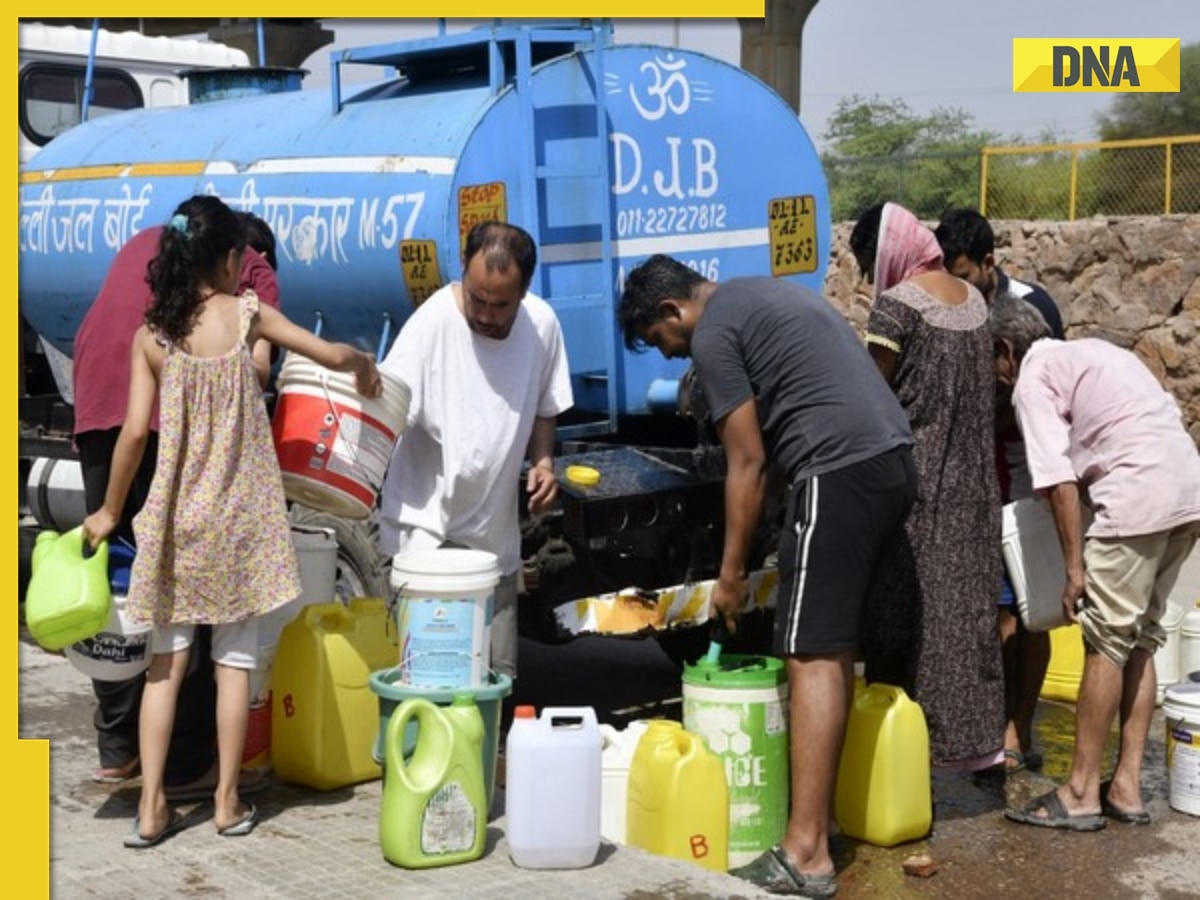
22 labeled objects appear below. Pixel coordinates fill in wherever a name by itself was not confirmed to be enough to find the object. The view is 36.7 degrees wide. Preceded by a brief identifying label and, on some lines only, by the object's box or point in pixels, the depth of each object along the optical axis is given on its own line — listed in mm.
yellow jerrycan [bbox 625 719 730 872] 5203
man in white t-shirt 5793
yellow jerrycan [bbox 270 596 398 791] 5734
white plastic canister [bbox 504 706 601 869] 4980
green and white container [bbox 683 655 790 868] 5414
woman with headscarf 5922
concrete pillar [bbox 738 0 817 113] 23078
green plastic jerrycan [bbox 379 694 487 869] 4984
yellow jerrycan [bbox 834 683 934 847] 5621
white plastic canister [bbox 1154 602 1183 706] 7500
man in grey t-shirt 5258
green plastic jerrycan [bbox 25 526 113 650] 5121
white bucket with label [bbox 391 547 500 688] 5359
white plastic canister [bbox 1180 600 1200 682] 7309
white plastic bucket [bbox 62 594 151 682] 5484
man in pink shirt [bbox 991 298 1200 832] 5785
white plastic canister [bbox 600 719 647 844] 5379
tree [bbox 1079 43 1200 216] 18375
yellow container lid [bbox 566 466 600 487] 6547
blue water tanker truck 6617
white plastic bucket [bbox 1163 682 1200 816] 6008
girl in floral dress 5160
